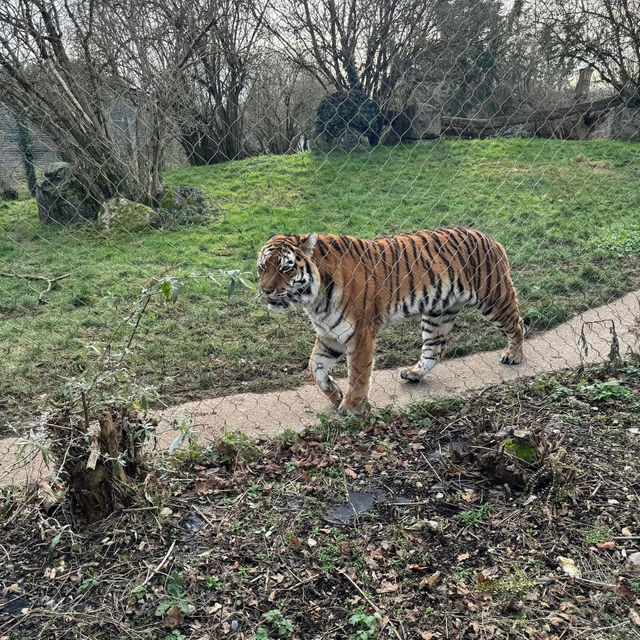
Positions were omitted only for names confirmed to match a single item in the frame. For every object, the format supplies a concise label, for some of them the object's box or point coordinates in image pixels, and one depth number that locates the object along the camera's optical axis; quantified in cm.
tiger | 370
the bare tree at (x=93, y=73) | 766
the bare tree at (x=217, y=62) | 812
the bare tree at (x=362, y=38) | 1016
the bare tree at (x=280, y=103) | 752
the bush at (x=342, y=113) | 1047
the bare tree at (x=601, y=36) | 546
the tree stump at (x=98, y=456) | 239
